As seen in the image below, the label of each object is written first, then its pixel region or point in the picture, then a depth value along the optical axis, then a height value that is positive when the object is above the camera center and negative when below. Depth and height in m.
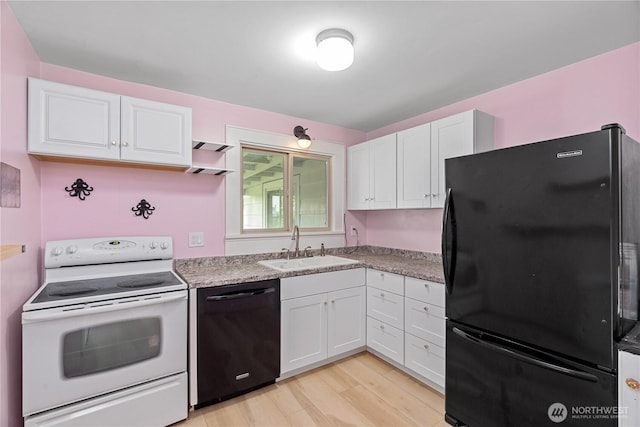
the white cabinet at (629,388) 1.08 -0.66
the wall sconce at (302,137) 3.03 +0.81
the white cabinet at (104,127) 1.75 +0.59
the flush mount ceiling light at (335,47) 1.63 +0.94
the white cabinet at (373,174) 2.94 +0.44
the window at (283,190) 2.95 +0.27
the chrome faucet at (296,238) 3.02 -0.24
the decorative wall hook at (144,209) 2.30 +0.05
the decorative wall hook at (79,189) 2.08 +0.19
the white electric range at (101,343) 1.50 -0.71
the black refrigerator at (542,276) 1.15 -0.29
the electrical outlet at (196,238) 2.52 -0.20
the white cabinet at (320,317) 2.34 -0.88
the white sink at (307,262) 2.77 -0.46
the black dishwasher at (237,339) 1.97 -0.88
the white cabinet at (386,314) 2.44 -0.87
